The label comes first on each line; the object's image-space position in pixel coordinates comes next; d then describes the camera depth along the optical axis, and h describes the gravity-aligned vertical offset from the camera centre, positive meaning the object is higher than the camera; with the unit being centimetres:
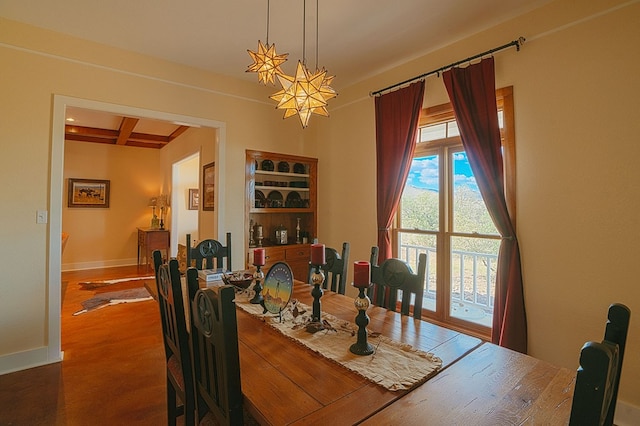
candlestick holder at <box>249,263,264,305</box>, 190 -45
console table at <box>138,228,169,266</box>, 626 -52
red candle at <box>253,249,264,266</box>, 196 -26
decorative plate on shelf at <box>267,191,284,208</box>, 412 +25
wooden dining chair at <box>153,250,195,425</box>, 134 -59
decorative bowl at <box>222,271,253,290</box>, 216 -45
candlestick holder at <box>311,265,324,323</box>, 151 -37
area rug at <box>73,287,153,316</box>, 408 -120
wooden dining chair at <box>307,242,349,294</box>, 228 -37
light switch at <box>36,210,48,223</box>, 261 -1
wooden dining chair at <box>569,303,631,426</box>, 53 -29
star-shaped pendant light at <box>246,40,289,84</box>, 189 +97
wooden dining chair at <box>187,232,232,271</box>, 268 -33
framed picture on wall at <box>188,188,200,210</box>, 664 +40
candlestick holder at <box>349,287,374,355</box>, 125 -46
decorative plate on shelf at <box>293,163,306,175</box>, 439 +71
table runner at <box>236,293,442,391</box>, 108 -55
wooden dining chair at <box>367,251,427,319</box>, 175 -39
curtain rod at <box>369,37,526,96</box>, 241 +141
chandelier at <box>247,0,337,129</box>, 184 +79
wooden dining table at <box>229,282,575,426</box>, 89 -57
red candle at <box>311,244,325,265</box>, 158 -19
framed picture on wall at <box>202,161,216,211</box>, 444 +46
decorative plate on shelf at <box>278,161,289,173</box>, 423 +70
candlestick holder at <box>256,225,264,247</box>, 400 -21
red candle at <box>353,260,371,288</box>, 128 -24
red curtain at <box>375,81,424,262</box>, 309 +77
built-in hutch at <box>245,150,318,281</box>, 381 +16
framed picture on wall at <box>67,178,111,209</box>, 638 +48
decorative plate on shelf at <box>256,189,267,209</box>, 404 +23
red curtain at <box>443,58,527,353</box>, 237 +35
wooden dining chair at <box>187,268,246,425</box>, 95 -47
